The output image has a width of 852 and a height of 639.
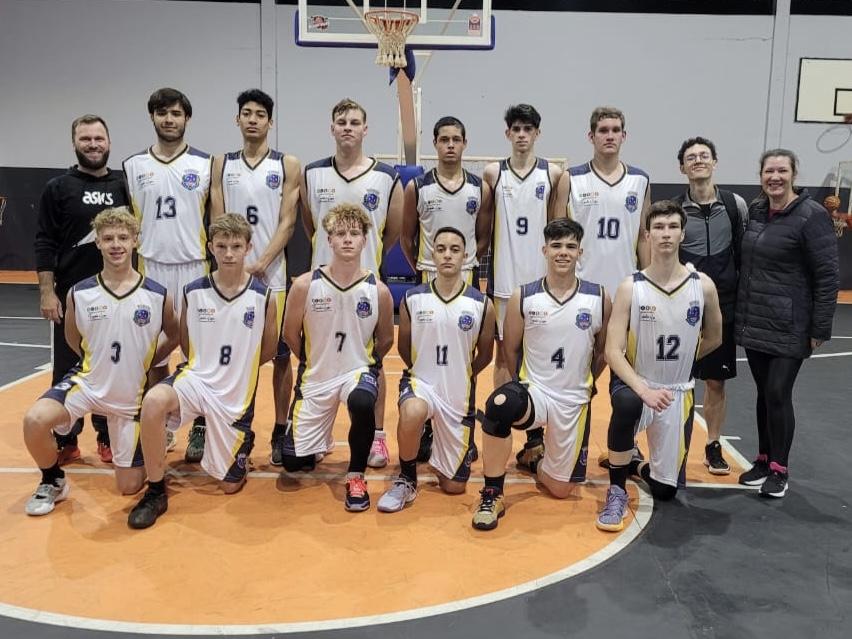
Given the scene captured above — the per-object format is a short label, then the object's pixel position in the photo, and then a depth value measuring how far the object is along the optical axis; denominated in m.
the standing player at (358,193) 4.44
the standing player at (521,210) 4.52
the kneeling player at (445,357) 3.86
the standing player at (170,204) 4.31
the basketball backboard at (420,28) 6.60
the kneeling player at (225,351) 3.82
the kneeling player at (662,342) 3.71
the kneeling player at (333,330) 3.93
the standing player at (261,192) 4.36
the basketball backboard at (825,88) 12.16
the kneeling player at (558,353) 3.78
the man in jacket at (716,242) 4.27
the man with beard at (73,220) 4.21
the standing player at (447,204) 4.45
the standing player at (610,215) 4.46
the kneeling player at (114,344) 3.76
